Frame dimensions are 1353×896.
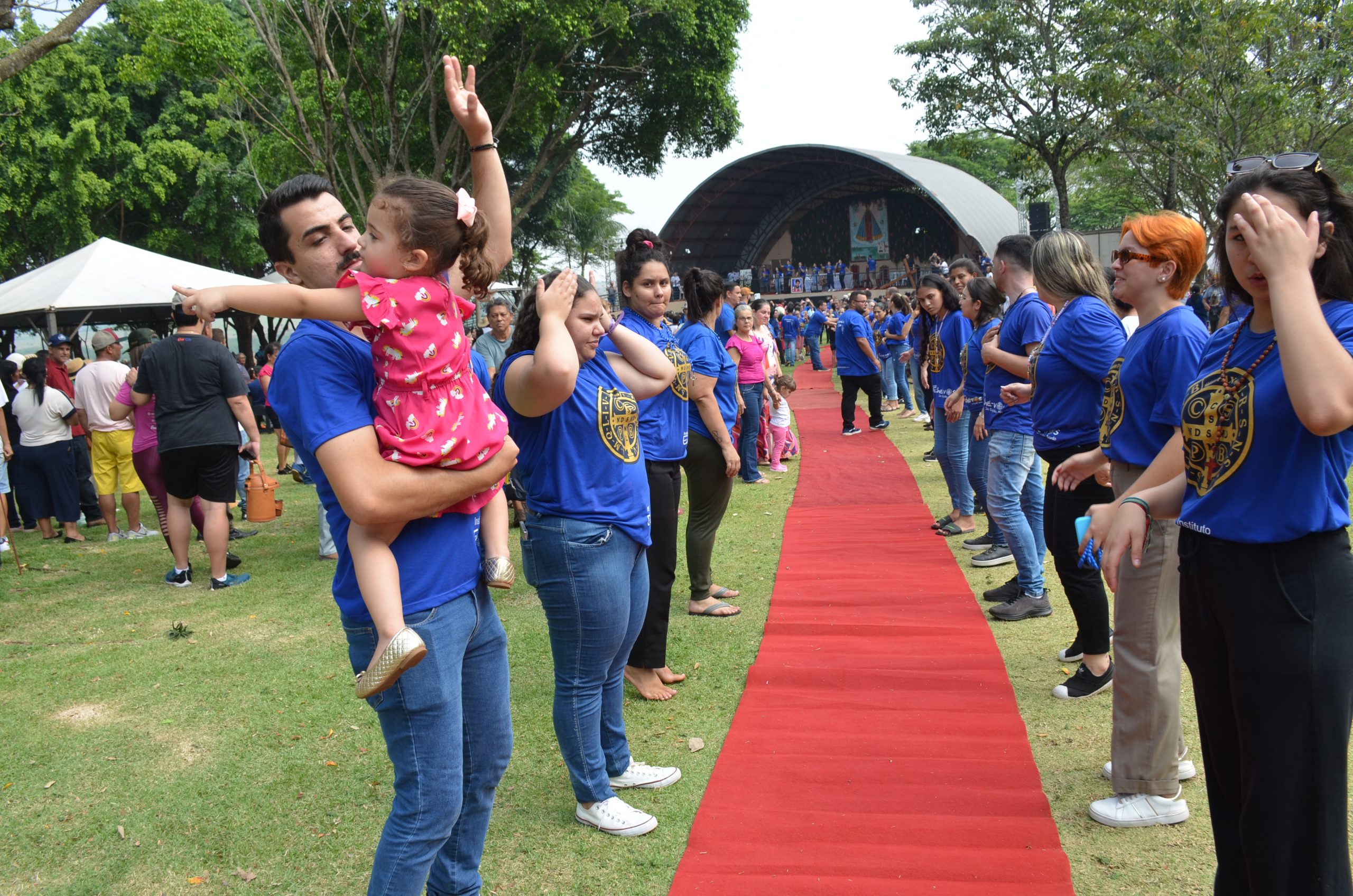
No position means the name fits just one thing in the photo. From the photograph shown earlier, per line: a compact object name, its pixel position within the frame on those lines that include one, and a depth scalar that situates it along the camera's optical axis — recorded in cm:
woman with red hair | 307
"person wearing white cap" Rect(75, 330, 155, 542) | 837
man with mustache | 190
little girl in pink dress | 187
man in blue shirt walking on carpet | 1188
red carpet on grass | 288
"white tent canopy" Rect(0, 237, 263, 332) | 1158
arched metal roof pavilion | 3972
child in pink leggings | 1103
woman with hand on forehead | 184
